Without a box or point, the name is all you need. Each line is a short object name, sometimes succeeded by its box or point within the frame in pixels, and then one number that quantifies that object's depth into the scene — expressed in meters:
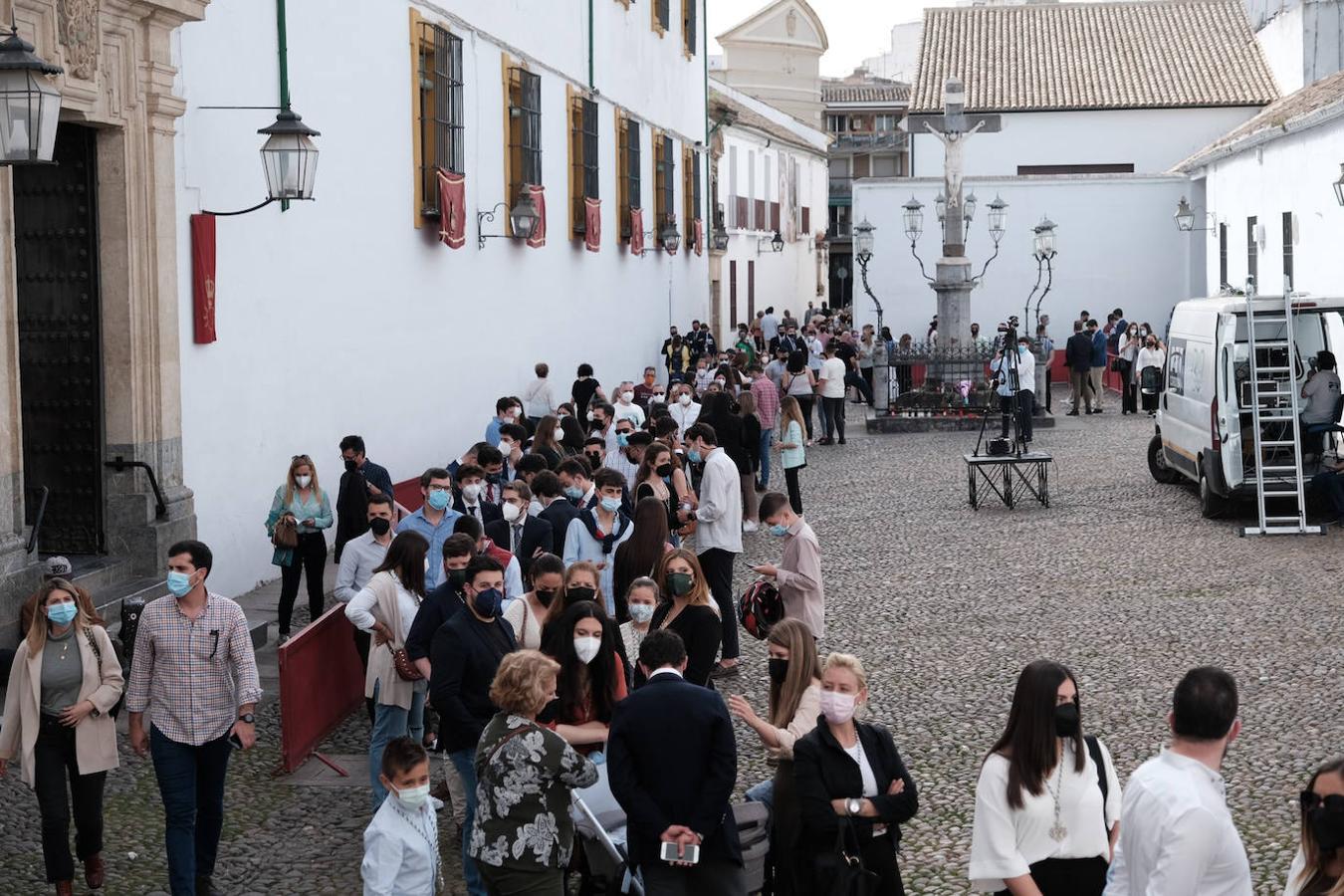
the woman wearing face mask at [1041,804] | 4.93
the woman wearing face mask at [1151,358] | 28.06
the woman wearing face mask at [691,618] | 8.10
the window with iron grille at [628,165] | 27.59
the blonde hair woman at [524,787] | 5.94
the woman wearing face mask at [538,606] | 7.88
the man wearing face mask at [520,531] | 9.98
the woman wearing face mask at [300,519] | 11.75
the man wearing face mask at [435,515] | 9.70
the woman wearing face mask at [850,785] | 5.70
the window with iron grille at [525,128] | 21.22
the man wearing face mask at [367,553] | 9.71
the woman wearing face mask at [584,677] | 6.89
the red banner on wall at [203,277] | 12.68
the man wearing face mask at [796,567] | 9.45
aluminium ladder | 16.30
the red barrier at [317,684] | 8.88
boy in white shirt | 5.95
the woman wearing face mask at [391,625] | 8.18
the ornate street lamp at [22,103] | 8.43
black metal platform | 18.34
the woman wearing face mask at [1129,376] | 30.28
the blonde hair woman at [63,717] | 7.01
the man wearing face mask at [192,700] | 7.01
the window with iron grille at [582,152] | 24.52
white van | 16.50
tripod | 23.88
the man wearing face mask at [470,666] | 7.07
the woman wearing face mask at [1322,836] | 4.04
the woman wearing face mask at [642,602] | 7.90
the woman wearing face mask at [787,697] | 6.51
